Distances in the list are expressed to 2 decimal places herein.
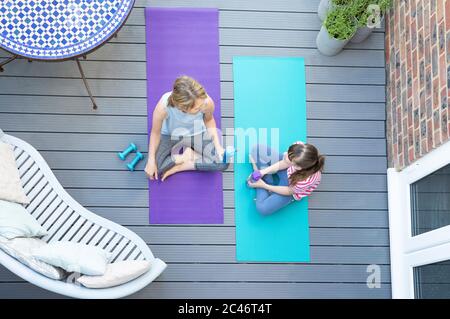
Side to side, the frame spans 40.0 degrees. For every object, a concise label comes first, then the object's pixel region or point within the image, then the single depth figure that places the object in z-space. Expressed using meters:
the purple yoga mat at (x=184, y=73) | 3.98
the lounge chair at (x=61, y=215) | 3.58
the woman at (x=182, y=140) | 3.65
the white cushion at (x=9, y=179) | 3.41
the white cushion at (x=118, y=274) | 3.20
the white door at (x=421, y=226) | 3.34
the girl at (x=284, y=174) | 3.65
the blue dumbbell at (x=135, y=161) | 3.96
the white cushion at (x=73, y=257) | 3.18
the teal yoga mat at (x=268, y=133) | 3.99
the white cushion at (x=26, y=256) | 3.12
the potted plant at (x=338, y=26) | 3.85
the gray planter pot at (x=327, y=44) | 3.97
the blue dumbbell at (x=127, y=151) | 3.96
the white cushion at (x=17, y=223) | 3.19
